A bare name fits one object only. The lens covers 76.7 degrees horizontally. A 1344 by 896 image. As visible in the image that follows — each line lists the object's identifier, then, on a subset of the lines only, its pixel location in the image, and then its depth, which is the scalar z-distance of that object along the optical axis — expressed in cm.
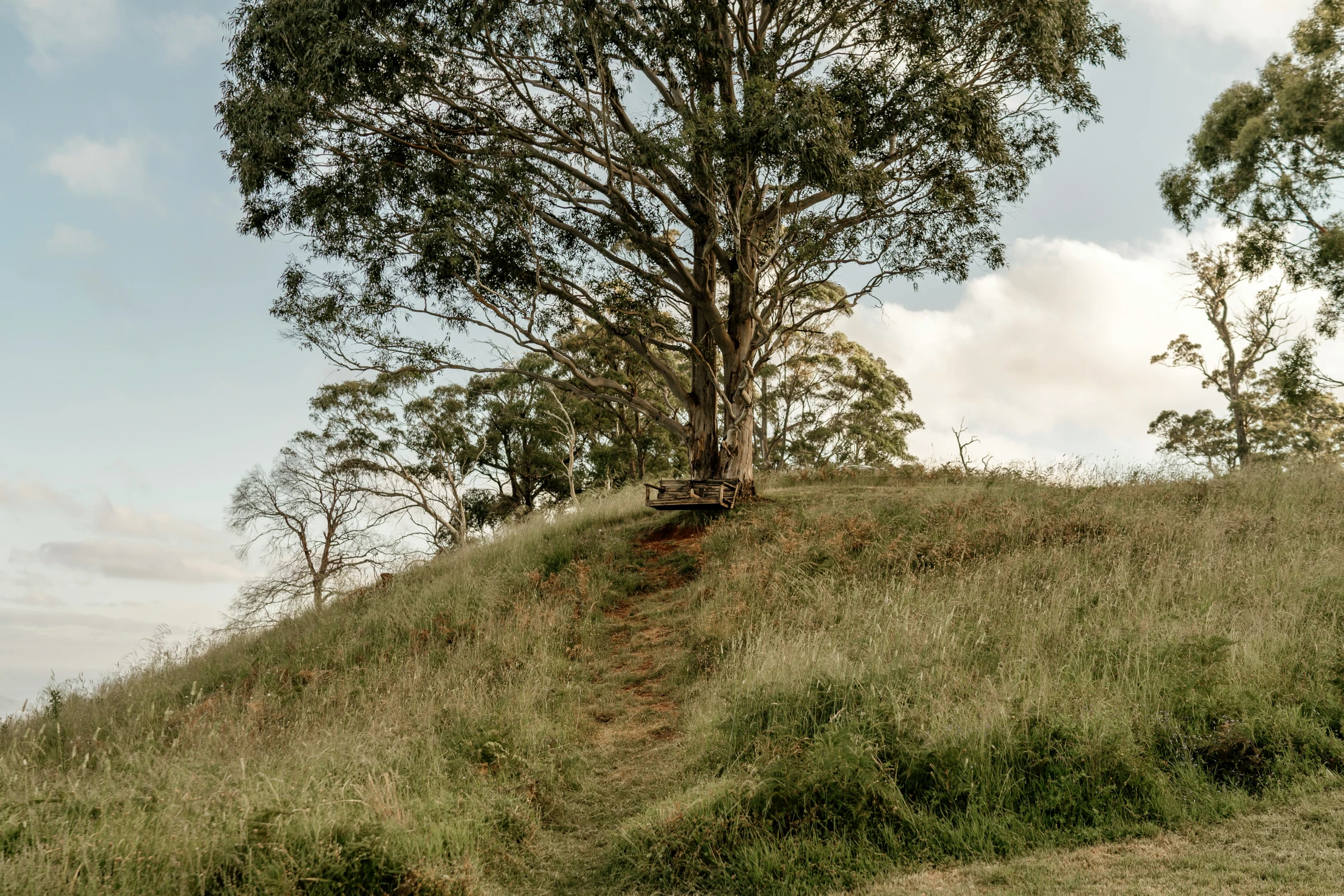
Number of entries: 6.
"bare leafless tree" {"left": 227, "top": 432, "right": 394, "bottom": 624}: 2638
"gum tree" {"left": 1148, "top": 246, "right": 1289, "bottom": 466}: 2681
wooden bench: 1448
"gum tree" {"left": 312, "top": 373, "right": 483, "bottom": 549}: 2912
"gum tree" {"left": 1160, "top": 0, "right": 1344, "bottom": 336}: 2042
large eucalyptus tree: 1410
